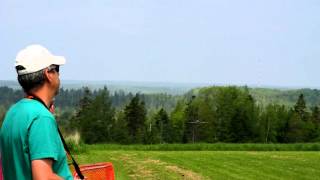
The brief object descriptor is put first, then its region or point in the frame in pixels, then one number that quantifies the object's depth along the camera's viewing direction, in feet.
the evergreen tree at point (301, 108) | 218.07
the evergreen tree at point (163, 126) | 215.51
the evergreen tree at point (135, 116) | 217.97
